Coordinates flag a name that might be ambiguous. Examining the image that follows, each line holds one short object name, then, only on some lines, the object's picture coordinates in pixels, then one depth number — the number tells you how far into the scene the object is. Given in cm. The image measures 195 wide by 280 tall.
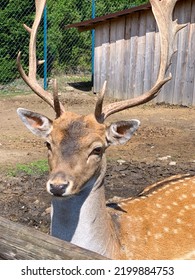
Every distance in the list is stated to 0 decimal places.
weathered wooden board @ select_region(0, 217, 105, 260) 227
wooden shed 1098
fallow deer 306
